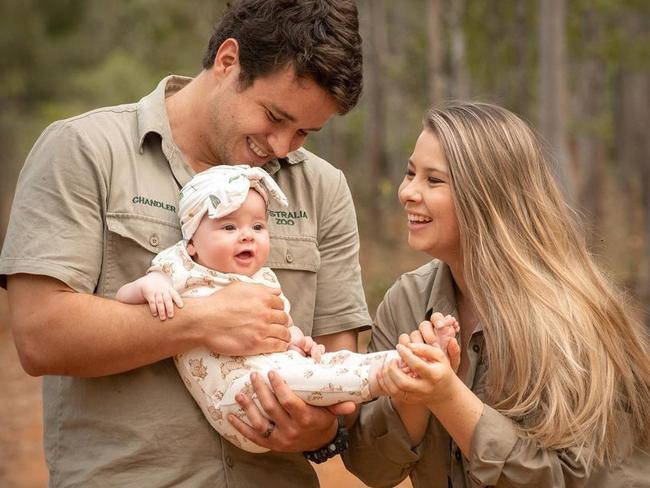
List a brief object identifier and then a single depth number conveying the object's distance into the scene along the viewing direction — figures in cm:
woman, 365
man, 347
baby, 354
